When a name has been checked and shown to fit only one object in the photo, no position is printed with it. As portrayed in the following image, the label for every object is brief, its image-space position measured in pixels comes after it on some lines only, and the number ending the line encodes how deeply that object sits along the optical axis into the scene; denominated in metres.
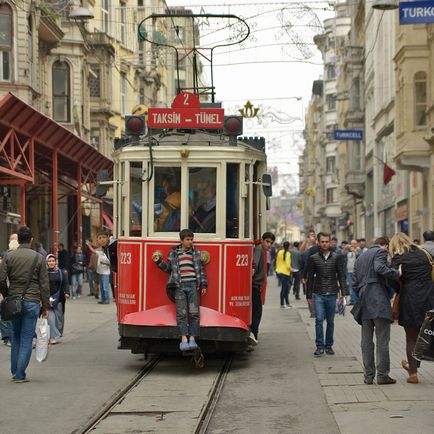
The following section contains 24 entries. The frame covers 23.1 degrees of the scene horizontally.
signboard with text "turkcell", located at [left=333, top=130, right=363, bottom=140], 37.89
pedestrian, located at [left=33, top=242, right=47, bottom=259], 18.78
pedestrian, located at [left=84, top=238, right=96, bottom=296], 29.31
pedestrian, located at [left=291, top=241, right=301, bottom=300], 29.95
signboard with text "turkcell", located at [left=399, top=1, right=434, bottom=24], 17.30
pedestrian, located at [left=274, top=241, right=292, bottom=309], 26.97
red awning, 23.94
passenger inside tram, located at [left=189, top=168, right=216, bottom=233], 13.26
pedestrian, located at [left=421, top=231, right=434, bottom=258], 12.69
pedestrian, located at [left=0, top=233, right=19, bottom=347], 15.72
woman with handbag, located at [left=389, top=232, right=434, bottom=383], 11.42
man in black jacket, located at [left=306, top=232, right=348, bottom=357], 14.86
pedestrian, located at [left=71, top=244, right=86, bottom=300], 29.87
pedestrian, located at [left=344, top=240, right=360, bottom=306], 28.58
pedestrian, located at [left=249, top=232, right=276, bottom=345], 14.62
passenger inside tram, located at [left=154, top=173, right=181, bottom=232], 13.29
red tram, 13.09
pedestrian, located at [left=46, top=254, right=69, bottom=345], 16.44
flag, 42.88
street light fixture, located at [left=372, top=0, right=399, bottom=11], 22.01
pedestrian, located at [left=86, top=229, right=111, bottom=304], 27.67
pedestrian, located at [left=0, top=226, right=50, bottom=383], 12.01
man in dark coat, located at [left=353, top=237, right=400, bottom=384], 11.66
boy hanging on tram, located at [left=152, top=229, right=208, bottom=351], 12.73
